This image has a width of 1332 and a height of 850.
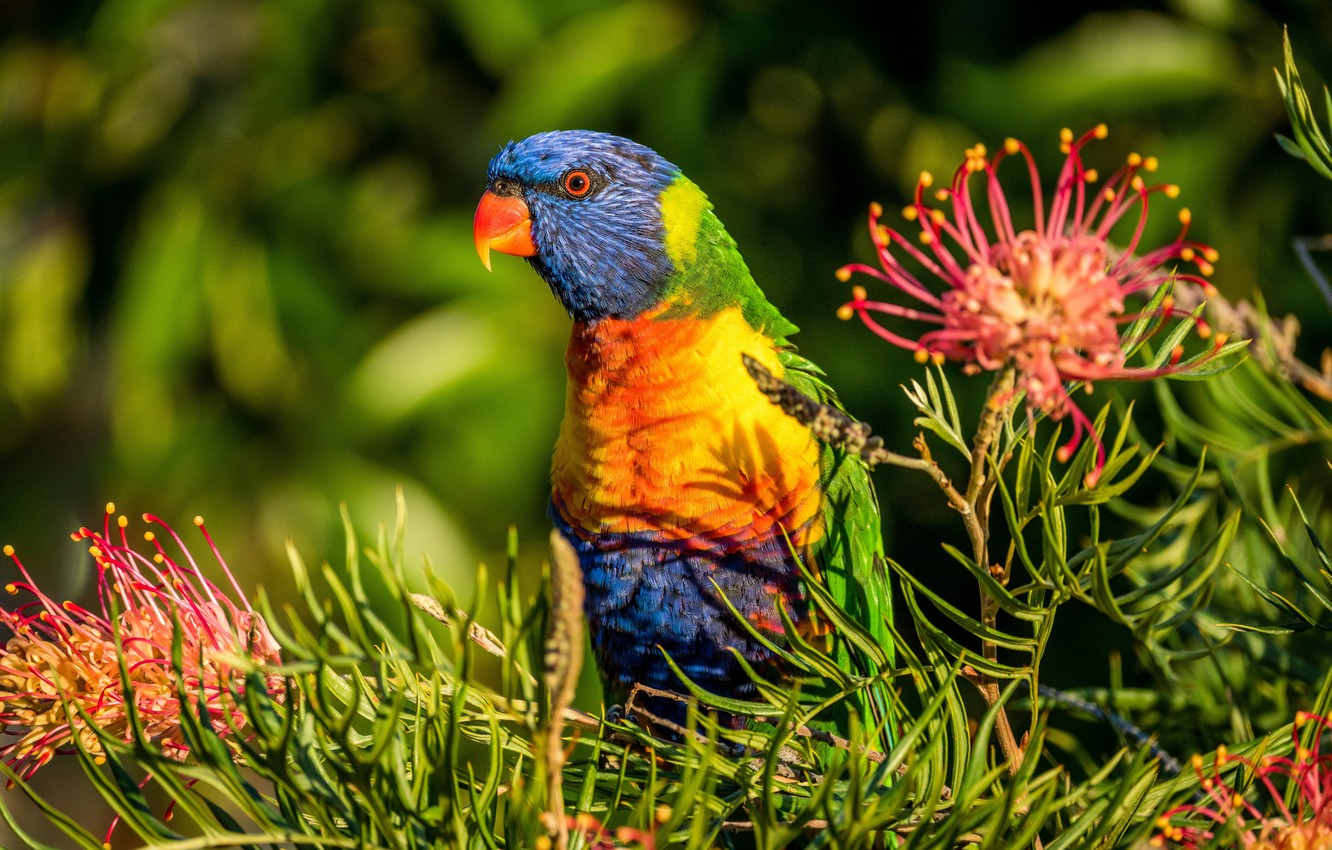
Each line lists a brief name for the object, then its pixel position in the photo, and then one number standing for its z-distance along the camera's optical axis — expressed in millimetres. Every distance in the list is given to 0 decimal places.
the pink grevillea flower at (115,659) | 2744
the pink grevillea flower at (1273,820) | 2254
